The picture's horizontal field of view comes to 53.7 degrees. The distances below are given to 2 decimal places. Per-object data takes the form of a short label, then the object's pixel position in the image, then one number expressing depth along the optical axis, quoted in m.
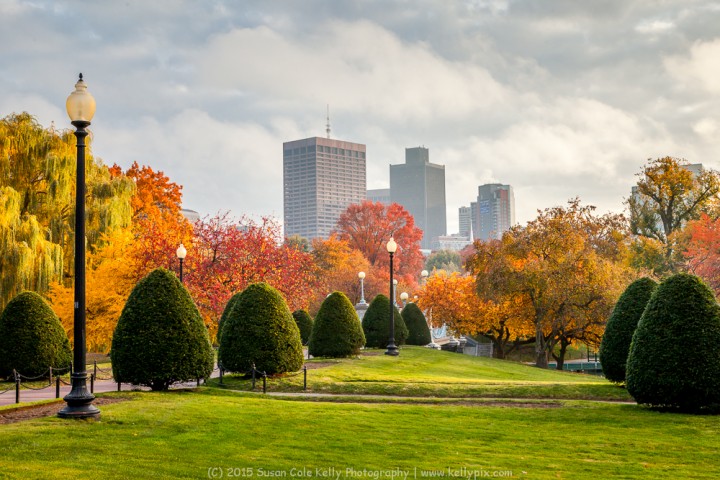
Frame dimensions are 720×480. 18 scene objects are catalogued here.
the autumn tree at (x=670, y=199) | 52.06
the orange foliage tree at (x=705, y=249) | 40.88
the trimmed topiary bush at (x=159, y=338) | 16.98
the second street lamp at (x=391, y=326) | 32.28
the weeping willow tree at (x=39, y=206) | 30.00
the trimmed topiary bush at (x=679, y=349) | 14.56
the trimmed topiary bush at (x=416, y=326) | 46.62
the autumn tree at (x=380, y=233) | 89.06
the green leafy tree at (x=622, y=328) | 19.75
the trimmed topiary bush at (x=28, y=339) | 21.92
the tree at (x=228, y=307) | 29.86
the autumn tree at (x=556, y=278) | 38.22
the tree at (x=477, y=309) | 41.78
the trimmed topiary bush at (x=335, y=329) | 30.25
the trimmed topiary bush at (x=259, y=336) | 21.03
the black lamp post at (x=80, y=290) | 12.52
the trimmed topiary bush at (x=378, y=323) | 39.03
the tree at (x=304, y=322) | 42.16
